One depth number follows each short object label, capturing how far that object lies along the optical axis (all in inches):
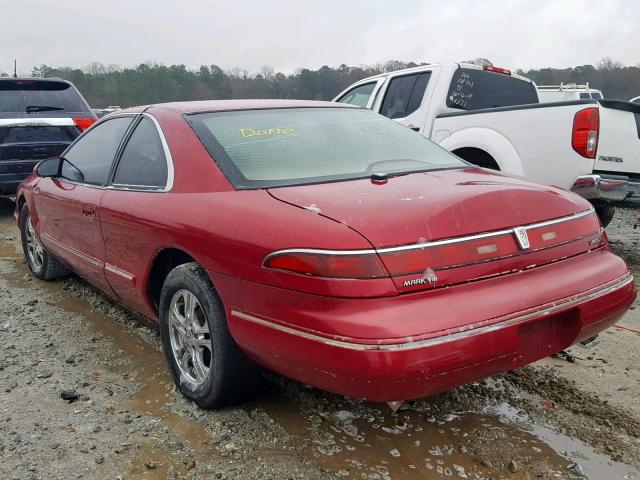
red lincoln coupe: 85.0
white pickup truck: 199.8
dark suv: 302.2
